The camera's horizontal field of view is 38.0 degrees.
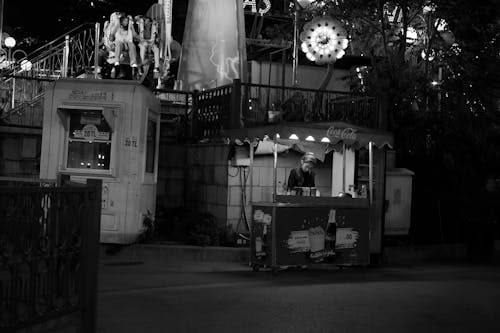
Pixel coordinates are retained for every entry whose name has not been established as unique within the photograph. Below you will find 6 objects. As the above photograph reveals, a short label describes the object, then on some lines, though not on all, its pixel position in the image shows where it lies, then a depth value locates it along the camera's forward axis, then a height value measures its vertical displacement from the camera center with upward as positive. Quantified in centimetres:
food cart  1199 -7
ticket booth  1296 +110
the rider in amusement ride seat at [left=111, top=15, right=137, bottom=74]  1928 +441
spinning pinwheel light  1584 +376
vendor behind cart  1335 +66
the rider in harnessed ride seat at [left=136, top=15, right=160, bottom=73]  1980 +464
